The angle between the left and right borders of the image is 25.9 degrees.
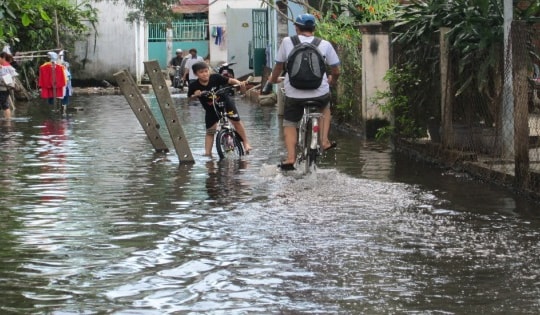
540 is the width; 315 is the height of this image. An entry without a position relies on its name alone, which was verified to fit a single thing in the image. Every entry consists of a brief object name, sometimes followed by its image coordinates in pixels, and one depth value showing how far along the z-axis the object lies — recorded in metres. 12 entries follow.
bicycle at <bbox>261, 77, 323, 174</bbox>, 12.73
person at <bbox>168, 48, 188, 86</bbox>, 41.62
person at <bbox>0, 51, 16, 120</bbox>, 26.23
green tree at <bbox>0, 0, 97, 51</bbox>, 42.72
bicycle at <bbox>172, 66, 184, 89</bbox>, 43.92
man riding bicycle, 12.80
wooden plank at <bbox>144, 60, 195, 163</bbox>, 15.20
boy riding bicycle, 15.81
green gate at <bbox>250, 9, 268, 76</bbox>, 40.06
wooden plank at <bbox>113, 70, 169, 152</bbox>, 16.94
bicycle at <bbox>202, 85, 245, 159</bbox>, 15.58
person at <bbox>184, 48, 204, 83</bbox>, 35.88
